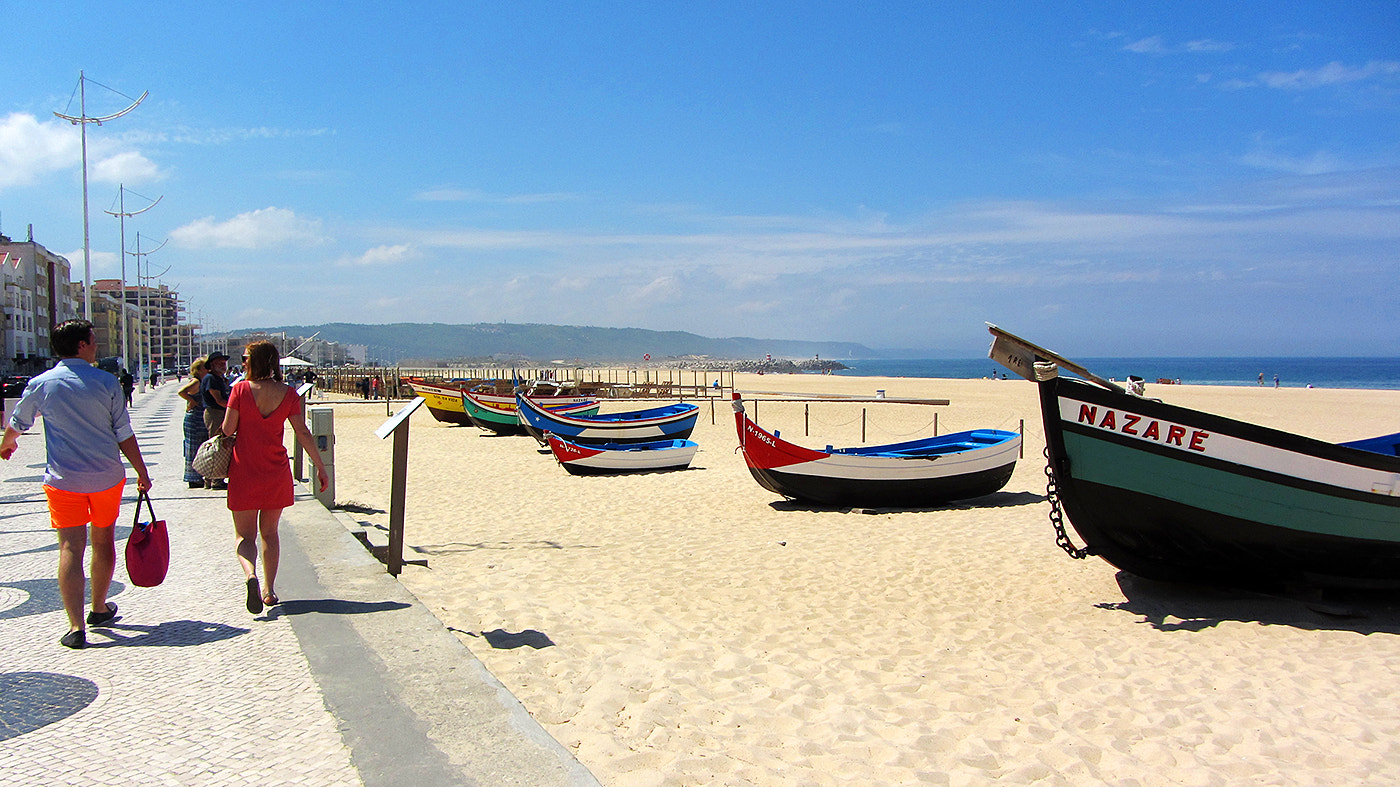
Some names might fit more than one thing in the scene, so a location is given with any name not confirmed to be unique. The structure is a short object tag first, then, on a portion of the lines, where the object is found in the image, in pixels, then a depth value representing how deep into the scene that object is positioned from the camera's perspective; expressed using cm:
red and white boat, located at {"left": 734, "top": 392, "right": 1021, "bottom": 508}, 1162
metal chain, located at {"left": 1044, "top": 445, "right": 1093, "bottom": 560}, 723
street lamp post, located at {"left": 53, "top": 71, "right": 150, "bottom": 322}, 3788
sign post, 659
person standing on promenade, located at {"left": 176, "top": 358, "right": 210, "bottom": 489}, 922
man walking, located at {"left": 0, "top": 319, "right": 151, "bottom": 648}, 425
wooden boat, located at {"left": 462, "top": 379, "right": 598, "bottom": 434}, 2378
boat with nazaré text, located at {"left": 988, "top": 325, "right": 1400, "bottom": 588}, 650
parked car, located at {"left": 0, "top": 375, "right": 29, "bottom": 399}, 2517
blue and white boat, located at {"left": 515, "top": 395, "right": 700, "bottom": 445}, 1661
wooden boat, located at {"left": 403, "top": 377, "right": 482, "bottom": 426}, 2837
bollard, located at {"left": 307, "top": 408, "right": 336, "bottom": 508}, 965
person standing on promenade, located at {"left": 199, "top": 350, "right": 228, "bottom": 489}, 870
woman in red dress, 480
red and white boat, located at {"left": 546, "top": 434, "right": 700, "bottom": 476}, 1541
